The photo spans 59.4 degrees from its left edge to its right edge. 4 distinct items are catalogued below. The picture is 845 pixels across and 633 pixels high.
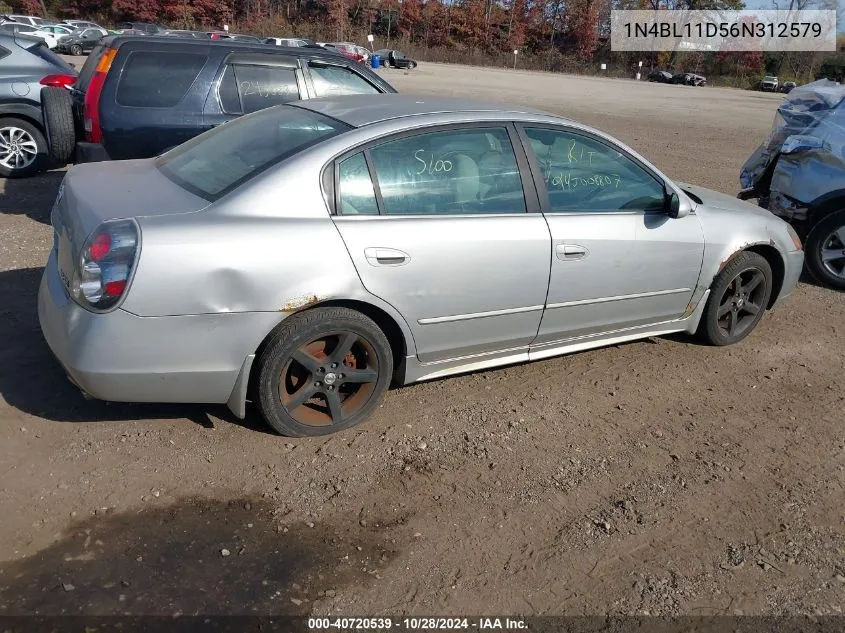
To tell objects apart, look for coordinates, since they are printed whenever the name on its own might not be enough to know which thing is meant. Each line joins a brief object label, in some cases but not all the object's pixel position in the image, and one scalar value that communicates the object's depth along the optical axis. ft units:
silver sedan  10.55
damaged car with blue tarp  21.70
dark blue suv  22.04
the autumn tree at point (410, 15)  247.29
